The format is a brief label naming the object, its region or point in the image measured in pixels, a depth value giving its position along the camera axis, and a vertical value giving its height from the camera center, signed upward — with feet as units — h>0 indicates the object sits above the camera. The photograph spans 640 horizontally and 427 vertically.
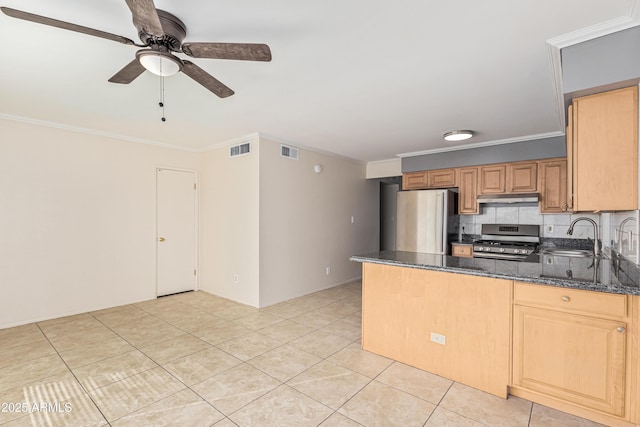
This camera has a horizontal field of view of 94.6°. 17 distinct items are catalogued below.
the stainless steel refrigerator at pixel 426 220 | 15.17 -0.44
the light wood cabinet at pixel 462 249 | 14.88 -1.89
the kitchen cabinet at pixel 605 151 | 5.91 +1.30
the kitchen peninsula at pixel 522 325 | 5.77 -2.64
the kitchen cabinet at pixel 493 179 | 14.30 +1.65
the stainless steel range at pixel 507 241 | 13.56 -1.45
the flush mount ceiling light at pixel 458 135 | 12.34 +3.27
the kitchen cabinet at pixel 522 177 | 13.56 +1.66
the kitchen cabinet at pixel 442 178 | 15.78 +1.86
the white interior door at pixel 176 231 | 15.48 -1.07
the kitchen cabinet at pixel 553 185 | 12.96 +1.23
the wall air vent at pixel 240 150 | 14.08 +3.04
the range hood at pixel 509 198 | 13.50 +0.71
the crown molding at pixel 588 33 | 5.31 +3.52
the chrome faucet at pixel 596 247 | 10.39 -1.22
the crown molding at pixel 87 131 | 11.41 +3.50
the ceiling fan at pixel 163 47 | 4.38 +2.86
